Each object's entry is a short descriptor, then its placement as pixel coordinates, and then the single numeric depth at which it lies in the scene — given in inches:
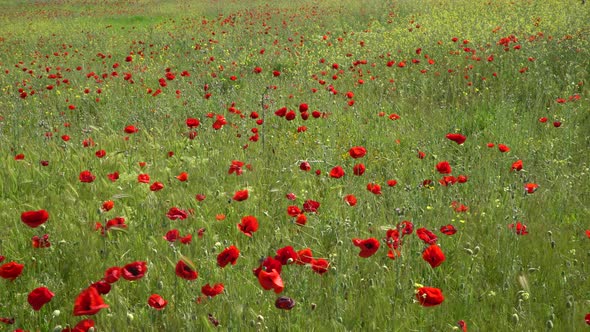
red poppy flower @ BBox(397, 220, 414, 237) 83.7
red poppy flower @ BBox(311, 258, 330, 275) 67.0
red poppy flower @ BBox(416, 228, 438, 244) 74.1
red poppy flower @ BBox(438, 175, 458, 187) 107.1
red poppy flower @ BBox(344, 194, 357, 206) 90.2
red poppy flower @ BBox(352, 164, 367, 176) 97.9
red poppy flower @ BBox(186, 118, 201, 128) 136.0
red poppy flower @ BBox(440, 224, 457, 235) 84.7
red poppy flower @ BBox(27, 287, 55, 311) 59.0
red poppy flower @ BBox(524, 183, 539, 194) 97.1
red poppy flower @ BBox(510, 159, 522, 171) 106.2
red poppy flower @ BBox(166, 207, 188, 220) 86.6
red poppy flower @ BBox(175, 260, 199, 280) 62.4
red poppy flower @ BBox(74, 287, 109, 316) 51.3
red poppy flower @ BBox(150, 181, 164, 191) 101.5
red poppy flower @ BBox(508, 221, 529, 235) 91.6
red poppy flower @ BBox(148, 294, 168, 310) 65.3
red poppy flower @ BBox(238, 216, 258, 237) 74.0
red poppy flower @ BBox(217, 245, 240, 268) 63.5
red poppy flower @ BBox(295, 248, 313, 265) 69.6
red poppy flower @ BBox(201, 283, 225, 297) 66.9
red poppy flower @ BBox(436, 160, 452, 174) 100.0
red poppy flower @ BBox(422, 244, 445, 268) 65.6
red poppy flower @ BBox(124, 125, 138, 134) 140.0
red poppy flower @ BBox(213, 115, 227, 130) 143.4
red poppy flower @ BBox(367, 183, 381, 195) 96.7
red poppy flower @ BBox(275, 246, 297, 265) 63.4
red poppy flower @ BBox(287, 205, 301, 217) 85.5
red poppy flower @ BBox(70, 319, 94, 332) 57.4
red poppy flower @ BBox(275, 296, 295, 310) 61.0
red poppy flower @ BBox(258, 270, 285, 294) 55.2
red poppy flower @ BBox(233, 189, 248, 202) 89.8
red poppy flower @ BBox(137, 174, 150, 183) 109.6
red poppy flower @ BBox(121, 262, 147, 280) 61.0
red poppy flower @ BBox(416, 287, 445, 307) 59.3
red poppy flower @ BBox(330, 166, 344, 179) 97.2
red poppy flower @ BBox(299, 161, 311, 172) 112.2
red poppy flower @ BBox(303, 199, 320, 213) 92.1
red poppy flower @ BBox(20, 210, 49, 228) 72.5
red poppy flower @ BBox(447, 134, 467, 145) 105.8
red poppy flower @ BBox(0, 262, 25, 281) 64.4
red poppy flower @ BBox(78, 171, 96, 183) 105.7
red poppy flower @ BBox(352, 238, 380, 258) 68.4
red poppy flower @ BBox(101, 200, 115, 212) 95.0
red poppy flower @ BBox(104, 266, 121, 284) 60.6
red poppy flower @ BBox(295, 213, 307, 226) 85.2
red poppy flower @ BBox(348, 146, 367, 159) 100.2
